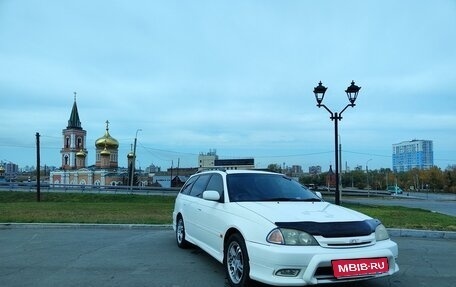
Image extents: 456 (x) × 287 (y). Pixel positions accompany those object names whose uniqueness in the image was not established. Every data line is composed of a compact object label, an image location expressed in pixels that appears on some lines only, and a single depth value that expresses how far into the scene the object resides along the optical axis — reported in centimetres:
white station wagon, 496
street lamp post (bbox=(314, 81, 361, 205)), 1564
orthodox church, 8025
